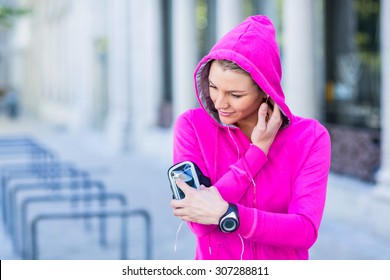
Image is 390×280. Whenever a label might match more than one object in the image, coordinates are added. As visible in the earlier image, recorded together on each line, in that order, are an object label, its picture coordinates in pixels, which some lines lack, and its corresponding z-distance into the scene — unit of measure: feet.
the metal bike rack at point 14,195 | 54.54
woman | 12.23
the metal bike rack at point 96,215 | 42.95
